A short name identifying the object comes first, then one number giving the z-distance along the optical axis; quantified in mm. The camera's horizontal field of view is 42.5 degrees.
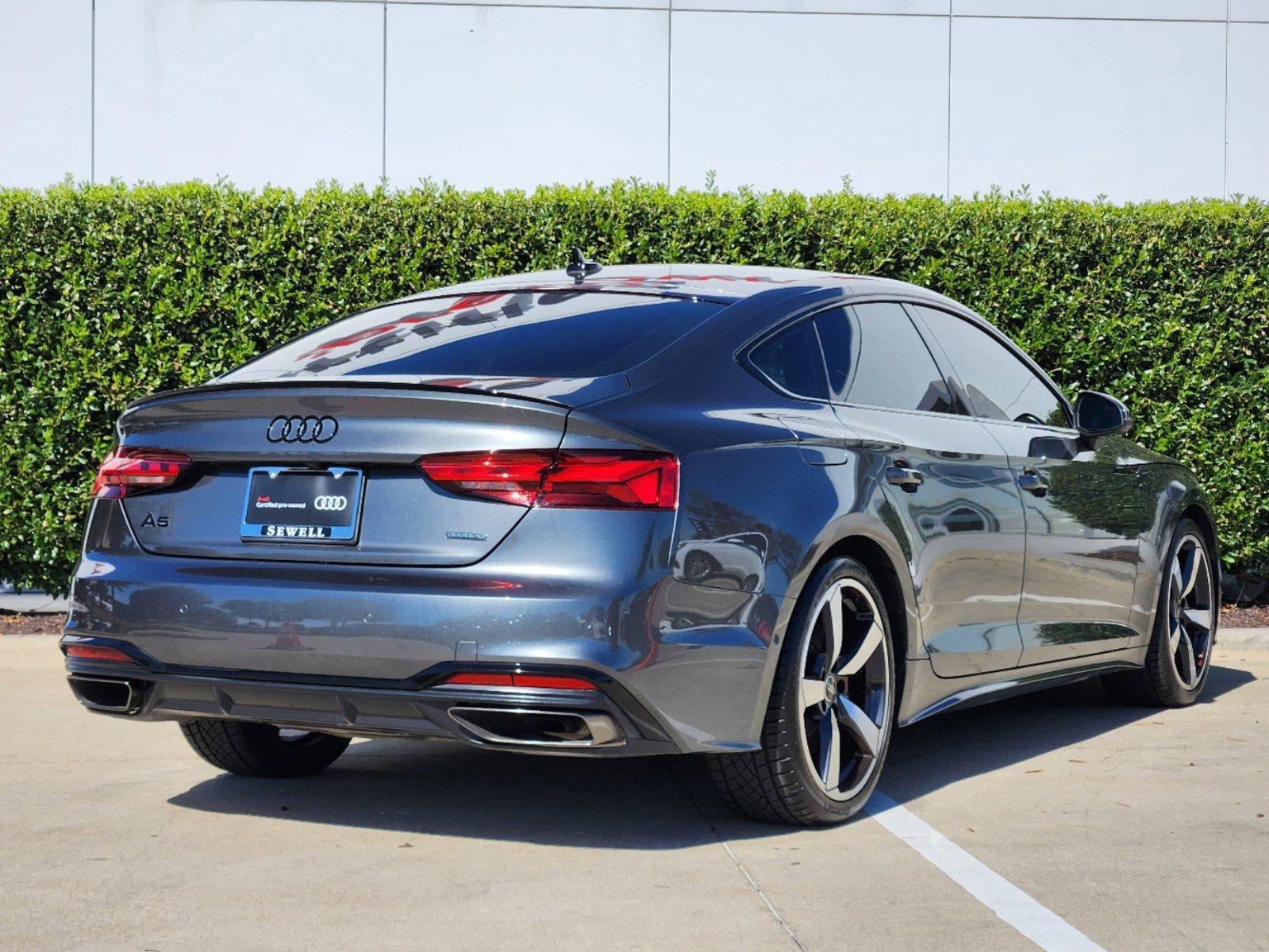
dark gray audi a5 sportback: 3912
